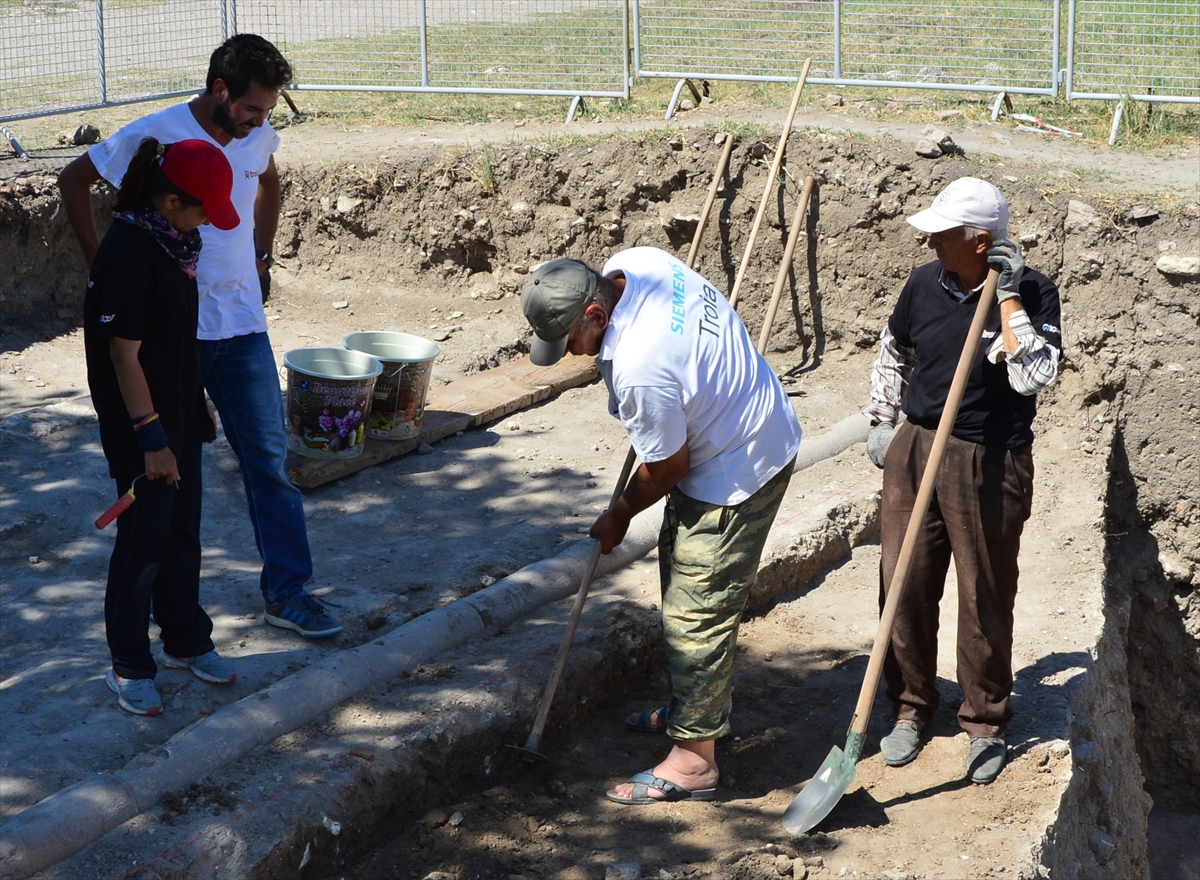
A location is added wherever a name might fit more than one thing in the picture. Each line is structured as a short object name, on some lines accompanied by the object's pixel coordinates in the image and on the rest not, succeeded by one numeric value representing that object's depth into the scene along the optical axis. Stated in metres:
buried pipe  2.93
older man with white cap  3.44
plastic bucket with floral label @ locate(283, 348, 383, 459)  5.66
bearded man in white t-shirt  3.71
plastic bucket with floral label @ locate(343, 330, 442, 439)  6.08
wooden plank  5.83
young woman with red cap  3.26
